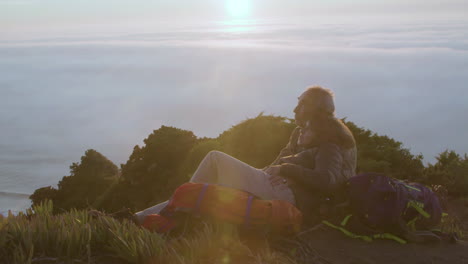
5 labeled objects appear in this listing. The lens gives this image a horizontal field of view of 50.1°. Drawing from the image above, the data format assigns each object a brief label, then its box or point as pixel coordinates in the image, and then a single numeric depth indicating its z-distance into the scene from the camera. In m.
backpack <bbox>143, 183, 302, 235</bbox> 4.88
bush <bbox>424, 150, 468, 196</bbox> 9.70
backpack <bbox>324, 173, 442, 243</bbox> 4.96
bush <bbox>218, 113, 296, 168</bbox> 9.64
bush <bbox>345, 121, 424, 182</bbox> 9.54
